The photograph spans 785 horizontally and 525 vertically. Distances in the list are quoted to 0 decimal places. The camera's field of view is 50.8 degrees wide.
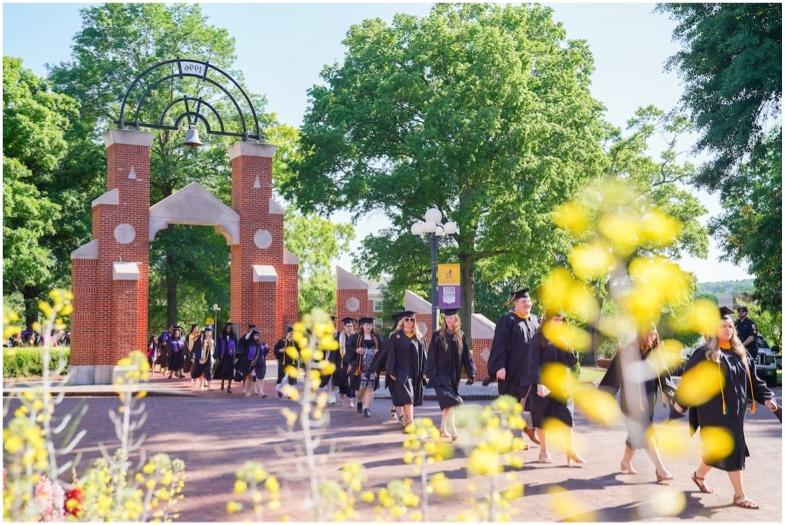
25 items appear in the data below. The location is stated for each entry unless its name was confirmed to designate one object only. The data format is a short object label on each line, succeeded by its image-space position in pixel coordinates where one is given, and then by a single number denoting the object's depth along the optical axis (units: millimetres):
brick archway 23094
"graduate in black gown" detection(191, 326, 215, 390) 20288
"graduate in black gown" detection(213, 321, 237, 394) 20094
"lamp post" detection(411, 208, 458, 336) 17672
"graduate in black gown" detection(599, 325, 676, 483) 8523
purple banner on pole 18172
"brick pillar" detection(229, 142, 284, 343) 25297
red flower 4734
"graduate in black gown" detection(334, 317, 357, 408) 15742
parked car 23203
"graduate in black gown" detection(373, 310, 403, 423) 12688
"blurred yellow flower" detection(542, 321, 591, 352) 3885
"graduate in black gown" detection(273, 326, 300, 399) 18828
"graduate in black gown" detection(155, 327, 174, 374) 29505
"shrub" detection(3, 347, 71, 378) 25375
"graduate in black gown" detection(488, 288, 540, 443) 10773
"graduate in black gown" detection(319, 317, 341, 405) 16250
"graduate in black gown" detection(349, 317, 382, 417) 14906
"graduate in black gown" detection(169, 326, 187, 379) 27156
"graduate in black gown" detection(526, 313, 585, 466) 9562
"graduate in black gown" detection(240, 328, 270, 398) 19078
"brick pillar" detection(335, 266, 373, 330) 28719
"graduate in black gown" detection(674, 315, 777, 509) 7520
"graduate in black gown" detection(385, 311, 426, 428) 12203
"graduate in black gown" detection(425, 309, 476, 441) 11656
